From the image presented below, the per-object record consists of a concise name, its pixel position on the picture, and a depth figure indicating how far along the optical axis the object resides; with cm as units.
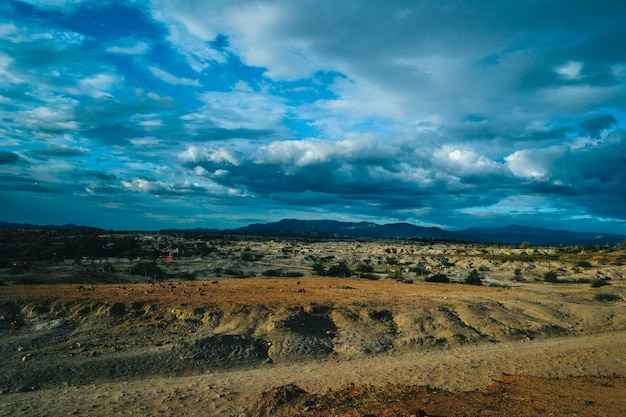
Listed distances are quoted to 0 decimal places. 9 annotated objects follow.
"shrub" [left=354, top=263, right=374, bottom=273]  4828
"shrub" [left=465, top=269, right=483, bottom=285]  3994
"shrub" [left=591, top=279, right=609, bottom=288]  3994
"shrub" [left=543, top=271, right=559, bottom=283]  4548
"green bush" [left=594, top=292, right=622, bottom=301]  3037
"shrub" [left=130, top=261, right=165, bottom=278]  3643
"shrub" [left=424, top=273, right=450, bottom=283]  4078
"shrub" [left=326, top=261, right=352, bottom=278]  4365
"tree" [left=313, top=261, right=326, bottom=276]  4406
